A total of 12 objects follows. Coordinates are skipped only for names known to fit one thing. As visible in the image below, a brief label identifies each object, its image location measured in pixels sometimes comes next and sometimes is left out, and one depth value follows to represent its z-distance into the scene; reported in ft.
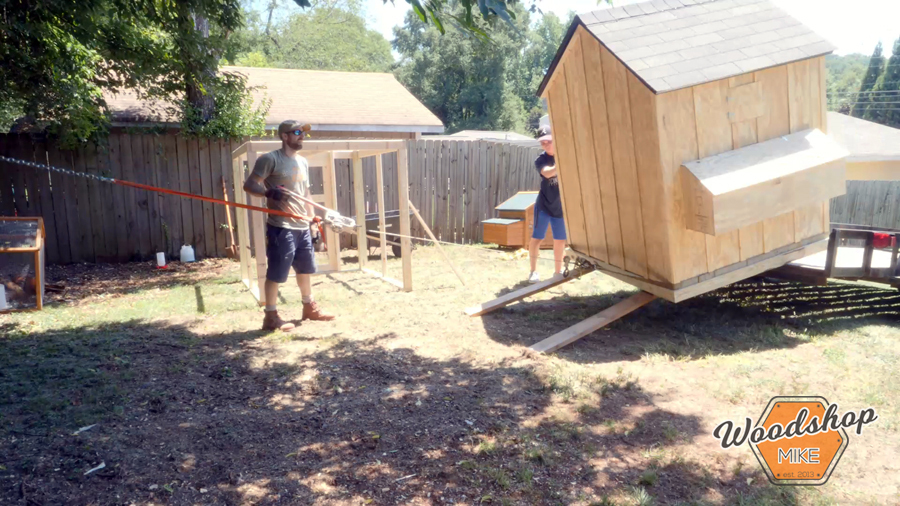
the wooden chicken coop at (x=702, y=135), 13.75
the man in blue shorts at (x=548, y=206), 21.62
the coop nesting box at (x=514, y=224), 32.14
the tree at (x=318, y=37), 116.06
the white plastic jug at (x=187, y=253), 30.12
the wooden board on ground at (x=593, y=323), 15.55
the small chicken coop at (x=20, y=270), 19.52
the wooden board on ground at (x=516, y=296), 18.89
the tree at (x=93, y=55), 17.34
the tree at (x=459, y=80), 118.42
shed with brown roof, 35.94
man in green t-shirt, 16.83
